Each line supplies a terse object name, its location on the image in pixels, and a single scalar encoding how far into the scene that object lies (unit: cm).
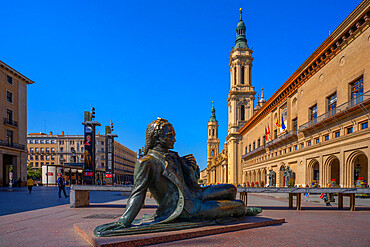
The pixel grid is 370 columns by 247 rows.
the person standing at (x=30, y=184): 2280
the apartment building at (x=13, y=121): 3819
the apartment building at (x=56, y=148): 9612
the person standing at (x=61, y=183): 1742
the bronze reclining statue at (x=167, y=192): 451
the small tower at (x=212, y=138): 15750
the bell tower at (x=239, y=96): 7775
